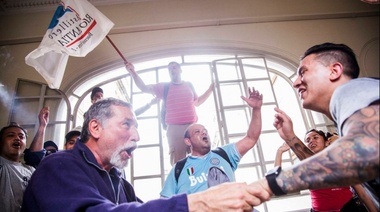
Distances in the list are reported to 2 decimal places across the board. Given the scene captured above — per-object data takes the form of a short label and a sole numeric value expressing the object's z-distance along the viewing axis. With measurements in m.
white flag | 2.44
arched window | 3.27
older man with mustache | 0.85
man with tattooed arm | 0.74
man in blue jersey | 1.95
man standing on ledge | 2.86
